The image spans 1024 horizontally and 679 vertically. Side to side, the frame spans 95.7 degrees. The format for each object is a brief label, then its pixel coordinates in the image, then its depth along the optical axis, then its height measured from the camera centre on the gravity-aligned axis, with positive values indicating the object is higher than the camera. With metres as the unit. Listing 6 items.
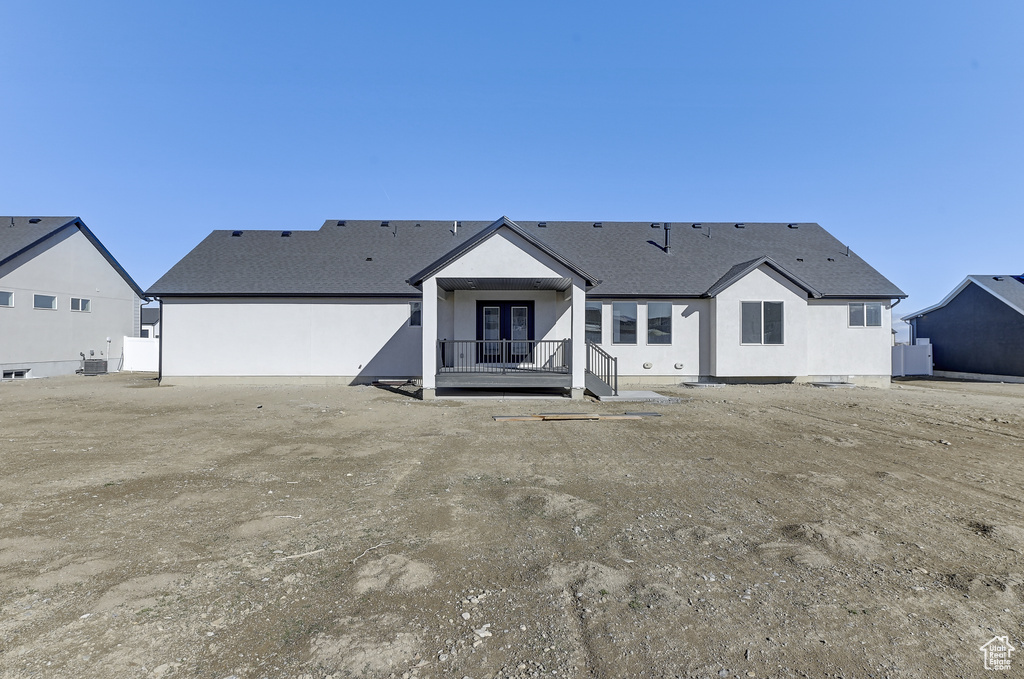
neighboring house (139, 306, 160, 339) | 32.36 +1.67
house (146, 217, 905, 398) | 16.88 +0.90
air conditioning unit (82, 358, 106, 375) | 22.23 -1.12
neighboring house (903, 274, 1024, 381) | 21.09 +1.02
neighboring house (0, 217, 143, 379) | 19.73 +2.12
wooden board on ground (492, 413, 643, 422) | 10.38 -1.58
